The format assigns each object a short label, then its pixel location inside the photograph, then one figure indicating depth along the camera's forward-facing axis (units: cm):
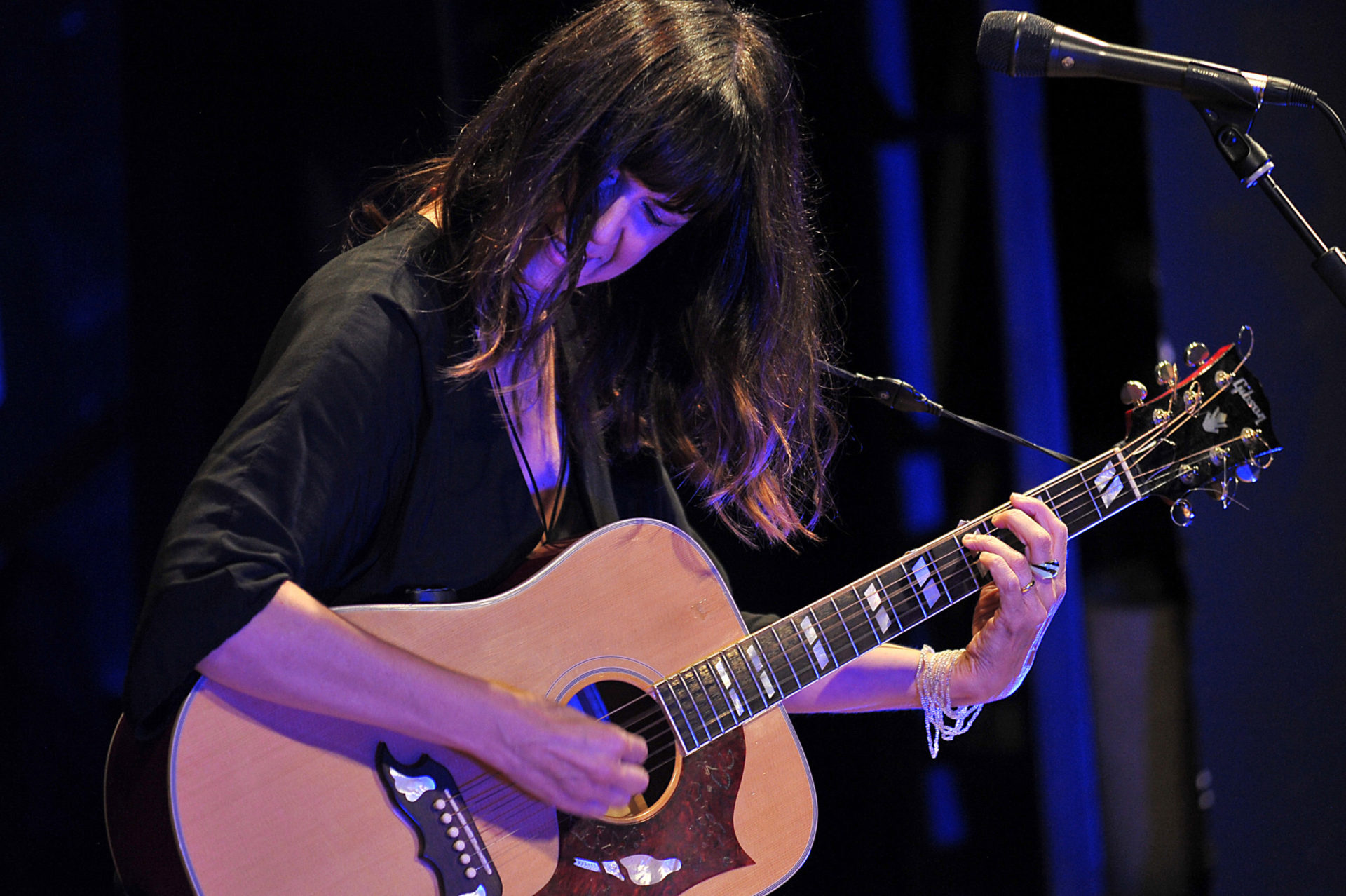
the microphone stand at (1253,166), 509
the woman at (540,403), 497
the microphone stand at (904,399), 528
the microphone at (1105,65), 509
